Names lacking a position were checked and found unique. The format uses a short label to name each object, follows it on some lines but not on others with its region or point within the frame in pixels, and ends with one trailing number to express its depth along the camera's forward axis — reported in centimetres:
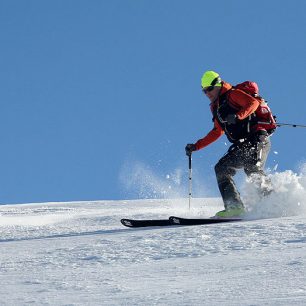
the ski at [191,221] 1709
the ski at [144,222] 1756
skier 1892
